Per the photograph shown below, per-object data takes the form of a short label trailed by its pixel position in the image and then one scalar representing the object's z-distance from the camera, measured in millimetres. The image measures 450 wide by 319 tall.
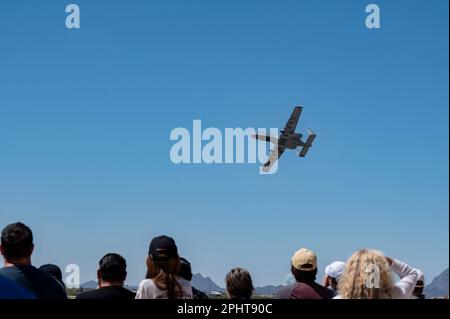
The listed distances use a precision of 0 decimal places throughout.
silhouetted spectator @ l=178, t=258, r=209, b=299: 10725
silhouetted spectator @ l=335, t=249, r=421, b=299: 7555
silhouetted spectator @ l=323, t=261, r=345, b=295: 11641
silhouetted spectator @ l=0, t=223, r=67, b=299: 8625
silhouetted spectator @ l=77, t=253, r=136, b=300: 9703
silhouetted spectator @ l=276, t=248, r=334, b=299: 9742
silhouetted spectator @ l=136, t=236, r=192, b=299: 9258
